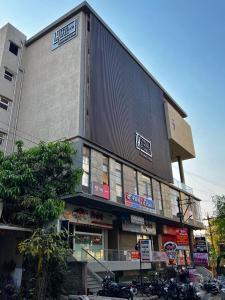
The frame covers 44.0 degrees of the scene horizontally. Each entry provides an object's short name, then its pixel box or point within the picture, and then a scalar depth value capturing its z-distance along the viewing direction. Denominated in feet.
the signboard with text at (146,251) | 51.44
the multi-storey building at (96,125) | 67.62
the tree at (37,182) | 45.70
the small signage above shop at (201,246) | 80.65
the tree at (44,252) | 40.40
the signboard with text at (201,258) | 78.59
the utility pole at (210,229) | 152.89
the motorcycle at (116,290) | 43.83
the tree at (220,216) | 121.29
